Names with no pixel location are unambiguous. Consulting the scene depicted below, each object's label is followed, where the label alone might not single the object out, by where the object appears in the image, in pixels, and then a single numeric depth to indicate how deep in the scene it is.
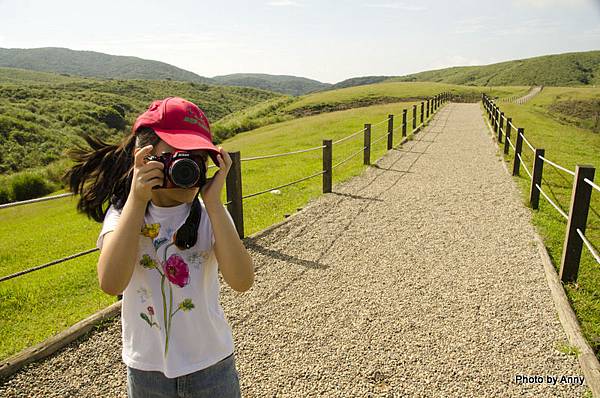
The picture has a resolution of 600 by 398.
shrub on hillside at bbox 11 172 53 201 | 19.83
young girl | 1.46
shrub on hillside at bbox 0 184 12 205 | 19.02
